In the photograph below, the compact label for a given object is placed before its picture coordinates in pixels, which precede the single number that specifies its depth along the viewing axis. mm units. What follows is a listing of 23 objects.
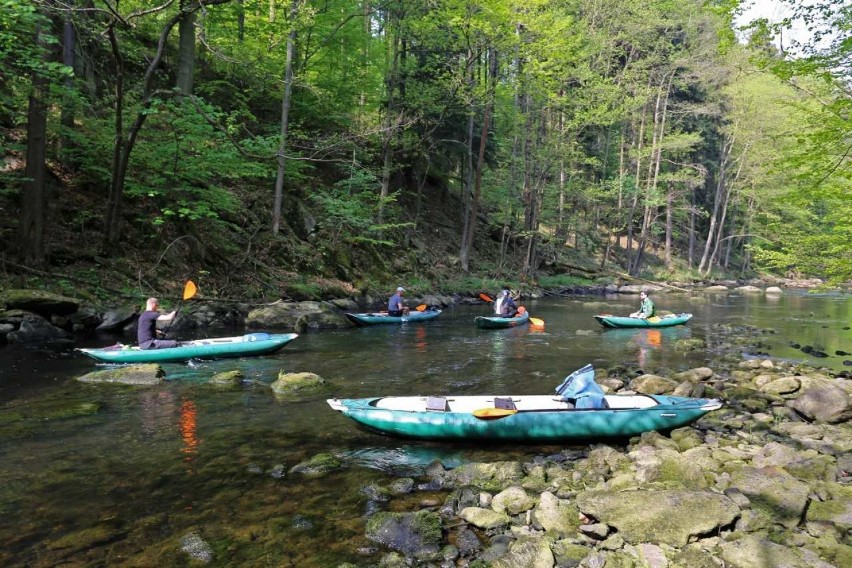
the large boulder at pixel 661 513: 3932
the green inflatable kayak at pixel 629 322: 16500
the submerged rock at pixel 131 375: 8688
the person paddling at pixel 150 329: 10094
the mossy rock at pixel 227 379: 8938
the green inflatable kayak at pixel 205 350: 9797
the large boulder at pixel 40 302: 11375
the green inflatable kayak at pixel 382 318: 15734
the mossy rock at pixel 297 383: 8492
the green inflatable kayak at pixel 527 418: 6078
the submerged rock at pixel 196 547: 3854
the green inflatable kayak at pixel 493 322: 16297
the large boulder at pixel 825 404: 6691
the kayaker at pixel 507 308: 17172
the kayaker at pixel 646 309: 16825
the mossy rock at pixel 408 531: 3996
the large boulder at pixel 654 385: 7984
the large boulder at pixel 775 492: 4188
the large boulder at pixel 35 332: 11109
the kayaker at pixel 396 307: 16516
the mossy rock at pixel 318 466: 5402
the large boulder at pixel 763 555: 3492
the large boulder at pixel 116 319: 12609
